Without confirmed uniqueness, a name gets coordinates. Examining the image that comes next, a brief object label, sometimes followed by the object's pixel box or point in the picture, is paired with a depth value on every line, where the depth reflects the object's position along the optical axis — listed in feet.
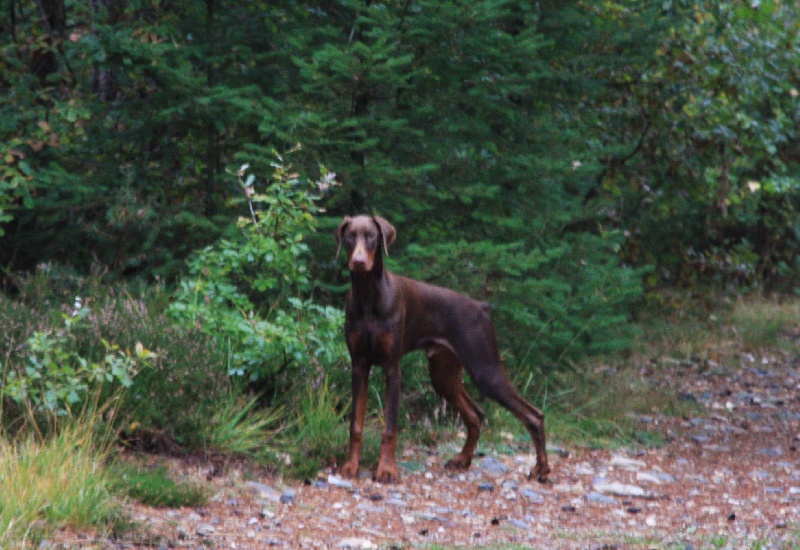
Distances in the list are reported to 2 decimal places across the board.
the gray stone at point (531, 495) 43.91
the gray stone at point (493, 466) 48.73
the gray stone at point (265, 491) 39.91
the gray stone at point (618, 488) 45.85
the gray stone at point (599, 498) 44.34
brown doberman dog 43.78
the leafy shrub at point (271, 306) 47.24
